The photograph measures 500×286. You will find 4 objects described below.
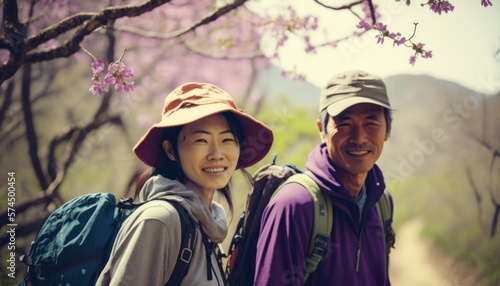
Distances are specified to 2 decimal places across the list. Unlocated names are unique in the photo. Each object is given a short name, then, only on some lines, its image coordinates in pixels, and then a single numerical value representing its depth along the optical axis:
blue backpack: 1.72
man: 2.07
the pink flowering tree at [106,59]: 2.15
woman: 1.64
